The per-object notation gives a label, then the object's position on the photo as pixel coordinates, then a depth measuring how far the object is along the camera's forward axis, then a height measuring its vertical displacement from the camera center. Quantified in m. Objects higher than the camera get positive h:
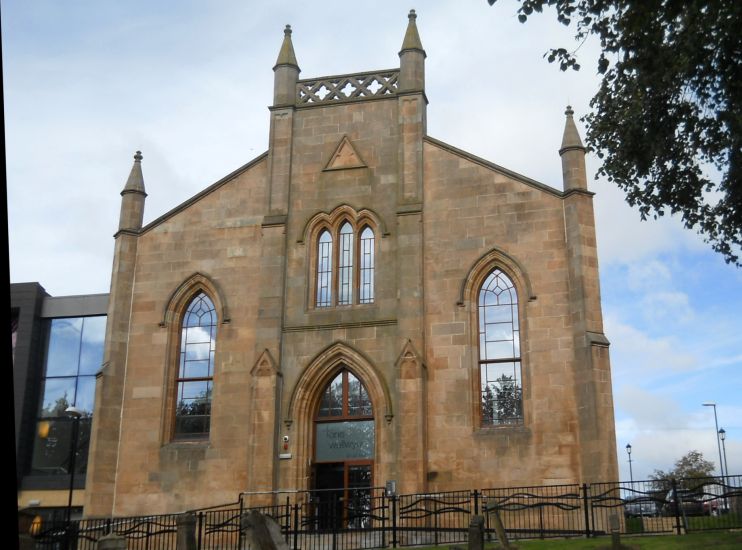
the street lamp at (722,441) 43.31 +3.49
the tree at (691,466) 54.75 +2.69
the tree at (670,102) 11.64 +6.41
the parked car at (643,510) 19.21 -0.09
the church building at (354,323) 21.81 +5.05
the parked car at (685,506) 16.50 +0.02
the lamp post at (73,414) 21.53 +2.28
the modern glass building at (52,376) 32.38 +4.98
